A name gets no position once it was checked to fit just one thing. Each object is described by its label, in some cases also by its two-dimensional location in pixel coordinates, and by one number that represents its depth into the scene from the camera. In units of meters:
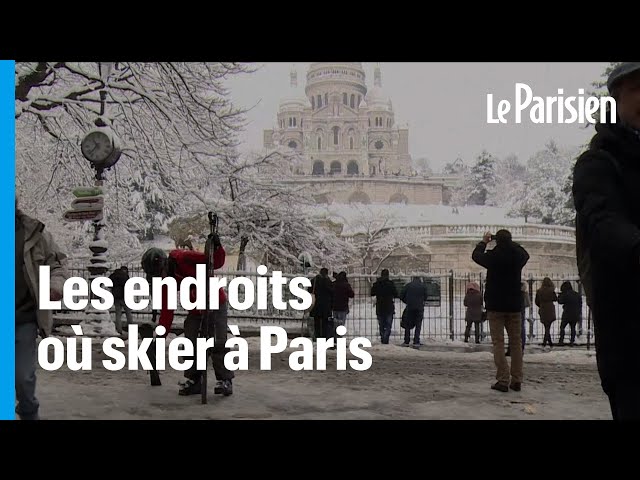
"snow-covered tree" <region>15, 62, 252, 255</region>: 13.28
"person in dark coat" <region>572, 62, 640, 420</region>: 2.16
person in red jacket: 6.08
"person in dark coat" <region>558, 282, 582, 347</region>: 12.12
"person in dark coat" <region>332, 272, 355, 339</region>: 12.61
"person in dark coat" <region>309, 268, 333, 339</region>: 11.71
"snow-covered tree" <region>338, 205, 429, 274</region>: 30.22
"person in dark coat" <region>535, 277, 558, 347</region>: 12.11
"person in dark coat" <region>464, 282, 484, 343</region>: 12.95
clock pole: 10.98
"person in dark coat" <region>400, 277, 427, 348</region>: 12.24
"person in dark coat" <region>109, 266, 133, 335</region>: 11.86
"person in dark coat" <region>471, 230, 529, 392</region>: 6.67
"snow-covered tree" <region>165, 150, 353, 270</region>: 17.84
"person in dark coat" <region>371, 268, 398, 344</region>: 12.30
